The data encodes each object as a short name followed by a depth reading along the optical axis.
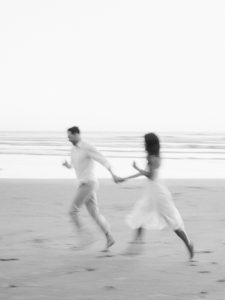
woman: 7.44
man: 8.19
